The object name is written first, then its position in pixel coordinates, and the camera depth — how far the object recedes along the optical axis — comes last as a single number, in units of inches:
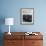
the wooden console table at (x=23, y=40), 102.2
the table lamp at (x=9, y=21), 106.7
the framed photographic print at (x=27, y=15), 115.7
